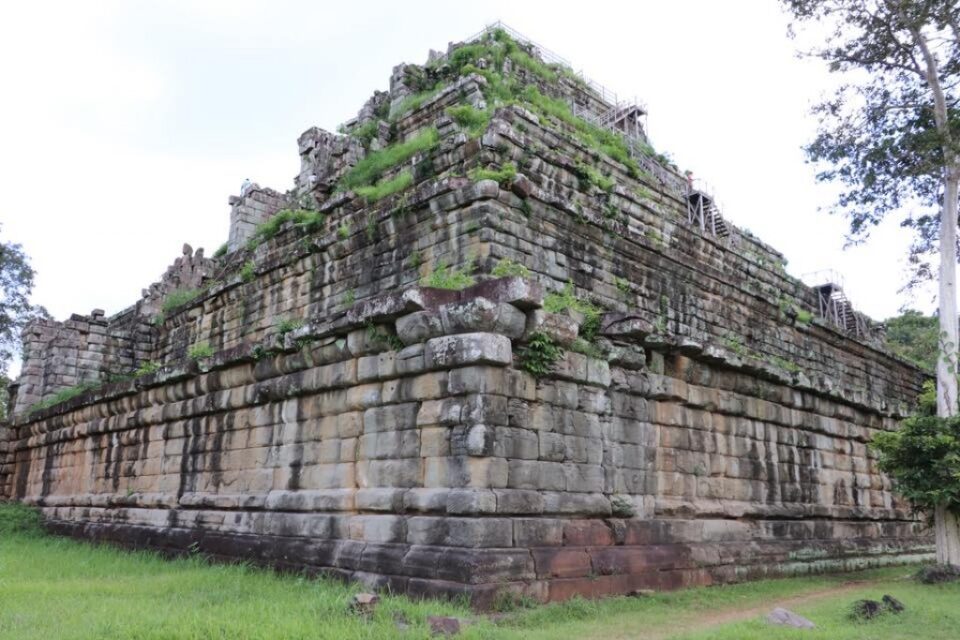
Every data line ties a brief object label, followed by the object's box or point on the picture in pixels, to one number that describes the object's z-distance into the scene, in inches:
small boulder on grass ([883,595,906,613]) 317.7
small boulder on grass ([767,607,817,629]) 283.0
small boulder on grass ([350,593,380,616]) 251.9
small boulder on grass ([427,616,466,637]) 232.4
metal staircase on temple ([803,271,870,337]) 914.4
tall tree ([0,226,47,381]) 1289.4
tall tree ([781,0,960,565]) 564.4
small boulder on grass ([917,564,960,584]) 444.8
